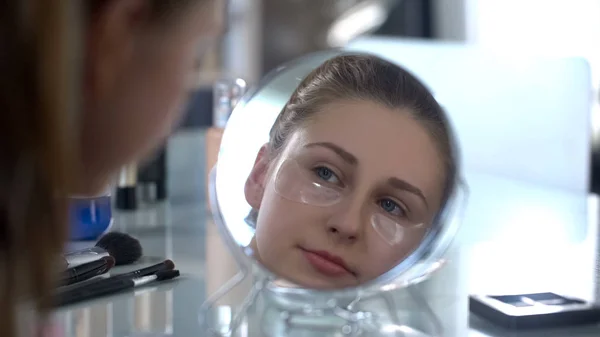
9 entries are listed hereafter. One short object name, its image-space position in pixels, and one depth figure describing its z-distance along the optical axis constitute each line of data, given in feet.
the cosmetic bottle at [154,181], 4.06
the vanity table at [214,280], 1.87
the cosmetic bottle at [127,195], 3.90
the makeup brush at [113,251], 2.13
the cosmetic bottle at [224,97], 3.43
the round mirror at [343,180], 1.95
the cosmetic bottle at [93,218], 2.72
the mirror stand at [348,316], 1.88
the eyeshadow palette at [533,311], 1.83
